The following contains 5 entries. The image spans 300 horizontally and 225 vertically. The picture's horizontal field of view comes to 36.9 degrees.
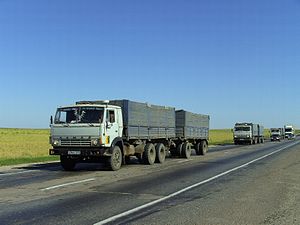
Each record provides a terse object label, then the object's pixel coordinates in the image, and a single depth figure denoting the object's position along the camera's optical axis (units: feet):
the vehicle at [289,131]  325.23
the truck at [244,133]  191.72
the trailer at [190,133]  88.69
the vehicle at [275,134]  261.85
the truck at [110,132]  57.31
